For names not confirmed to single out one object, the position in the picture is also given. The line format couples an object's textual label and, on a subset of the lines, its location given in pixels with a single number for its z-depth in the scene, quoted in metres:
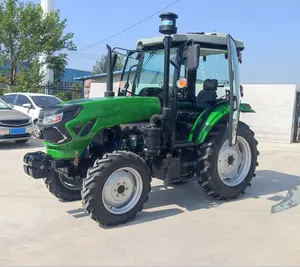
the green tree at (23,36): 18.62
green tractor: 4.23
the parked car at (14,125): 9.52
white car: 11.48
